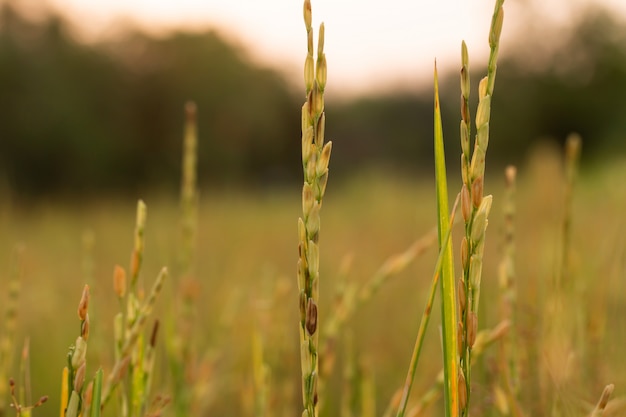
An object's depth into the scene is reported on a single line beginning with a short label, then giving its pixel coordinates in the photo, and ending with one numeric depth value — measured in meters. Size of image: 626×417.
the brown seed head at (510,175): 0.49
